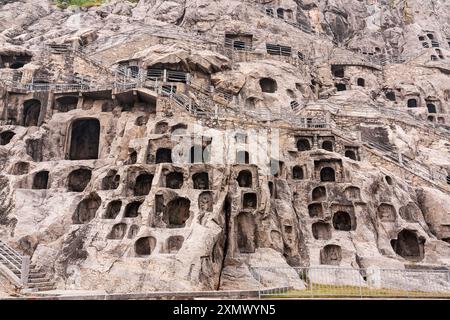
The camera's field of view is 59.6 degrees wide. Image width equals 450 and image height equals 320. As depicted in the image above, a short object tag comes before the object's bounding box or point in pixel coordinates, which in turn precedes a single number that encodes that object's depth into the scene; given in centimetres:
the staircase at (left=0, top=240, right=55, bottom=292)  1611
